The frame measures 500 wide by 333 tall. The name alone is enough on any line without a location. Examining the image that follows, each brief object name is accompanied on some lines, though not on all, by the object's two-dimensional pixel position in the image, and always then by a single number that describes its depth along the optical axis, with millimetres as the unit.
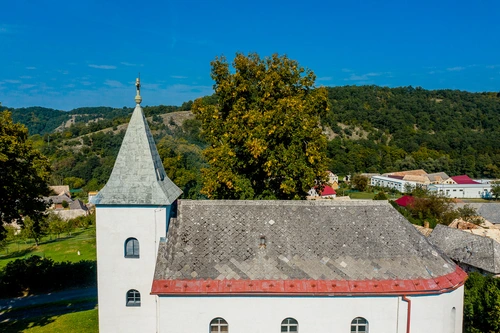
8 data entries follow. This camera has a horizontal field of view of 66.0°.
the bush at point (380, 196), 84988
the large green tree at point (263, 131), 25406
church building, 16422
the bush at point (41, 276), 32938
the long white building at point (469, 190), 118125
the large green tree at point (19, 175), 25031
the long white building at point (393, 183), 117338
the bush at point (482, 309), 22453
